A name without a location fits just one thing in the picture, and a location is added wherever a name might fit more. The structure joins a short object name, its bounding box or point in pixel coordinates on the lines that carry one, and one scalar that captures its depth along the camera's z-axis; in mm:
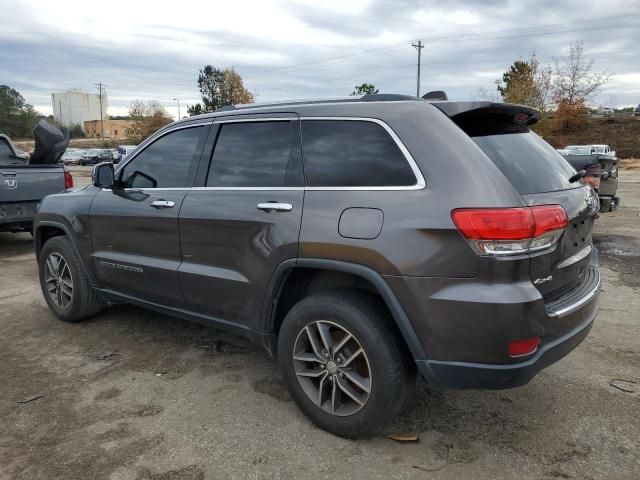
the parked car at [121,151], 39394
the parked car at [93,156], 47416
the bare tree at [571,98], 47188
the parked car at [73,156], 49509
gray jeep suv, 2441
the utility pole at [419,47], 50212
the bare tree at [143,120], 74750
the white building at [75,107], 120812
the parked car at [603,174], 7730
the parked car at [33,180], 7629
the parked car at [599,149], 25469
